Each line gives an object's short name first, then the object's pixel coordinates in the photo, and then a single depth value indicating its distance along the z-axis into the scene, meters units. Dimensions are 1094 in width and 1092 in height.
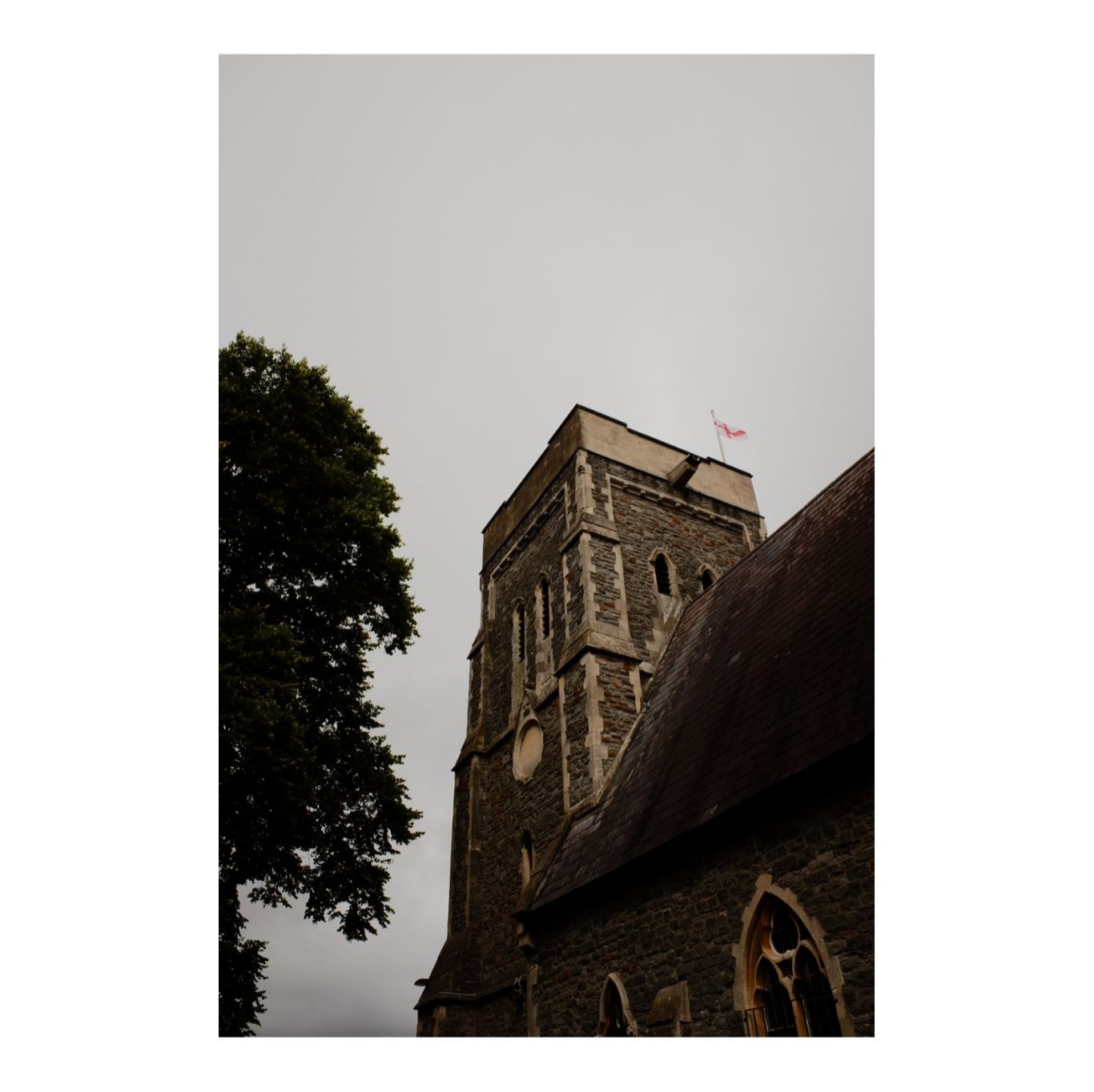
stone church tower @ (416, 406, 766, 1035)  12.91
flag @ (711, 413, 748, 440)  19.36
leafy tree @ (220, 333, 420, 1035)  9.59
